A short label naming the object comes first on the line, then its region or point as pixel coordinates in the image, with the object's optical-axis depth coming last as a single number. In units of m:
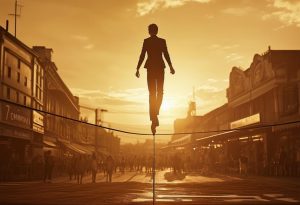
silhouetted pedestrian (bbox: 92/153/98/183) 25.56
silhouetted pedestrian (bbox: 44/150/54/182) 26.97
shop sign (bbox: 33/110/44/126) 36.78
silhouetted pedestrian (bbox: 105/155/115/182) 27.85
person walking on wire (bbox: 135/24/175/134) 8.02
